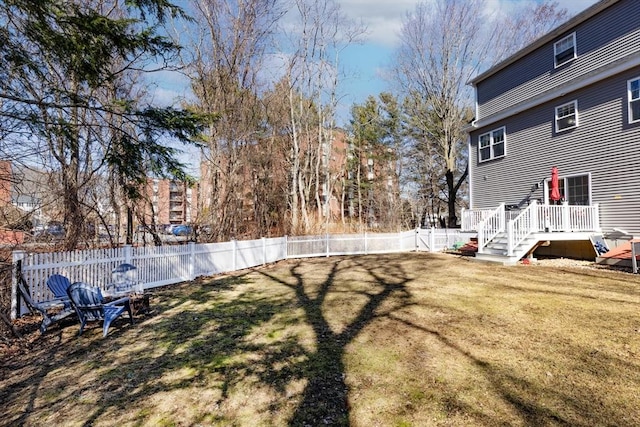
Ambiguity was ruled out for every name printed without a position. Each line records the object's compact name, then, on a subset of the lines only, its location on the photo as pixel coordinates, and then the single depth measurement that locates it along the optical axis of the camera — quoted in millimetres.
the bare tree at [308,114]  19984
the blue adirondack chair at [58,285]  5957
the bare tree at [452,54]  21328
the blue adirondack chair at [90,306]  5145
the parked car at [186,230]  13362
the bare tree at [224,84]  13516
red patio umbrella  11695
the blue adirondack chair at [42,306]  5320
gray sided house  10828
